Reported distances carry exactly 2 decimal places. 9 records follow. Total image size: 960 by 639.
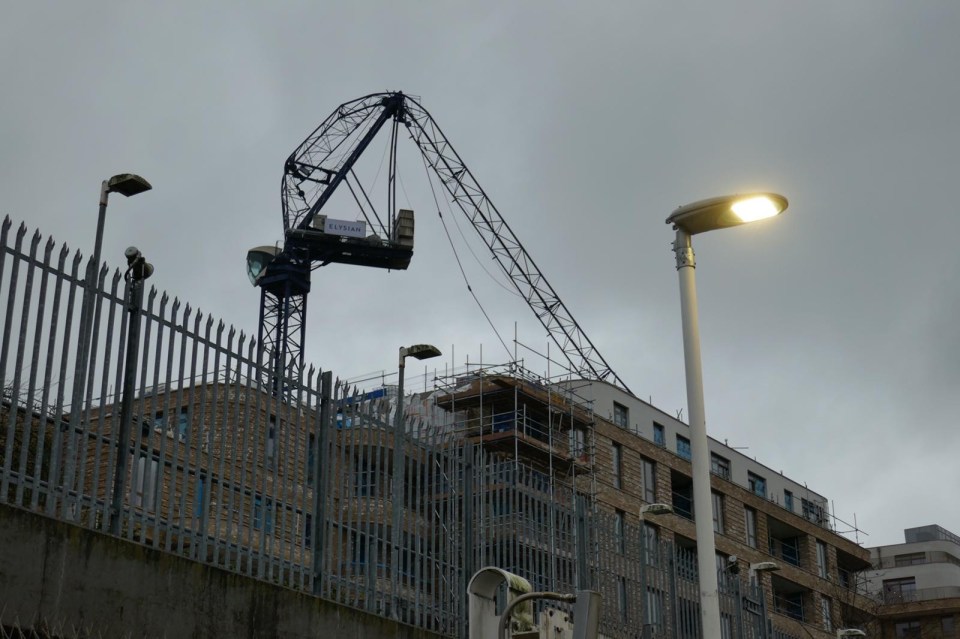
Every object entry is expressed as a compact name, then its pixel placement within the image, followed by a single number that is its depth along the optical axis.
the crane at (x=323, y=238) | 68.94
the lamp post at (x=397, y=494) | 13.45
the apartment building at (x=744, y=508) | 59.44
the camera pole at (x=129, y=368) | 10.29
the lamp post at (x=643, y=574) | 18.07
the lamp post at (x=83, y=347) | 9.93
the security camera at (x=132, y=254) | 10.88
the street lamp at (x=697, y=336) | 10.25
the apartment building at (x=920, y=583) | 81.12
